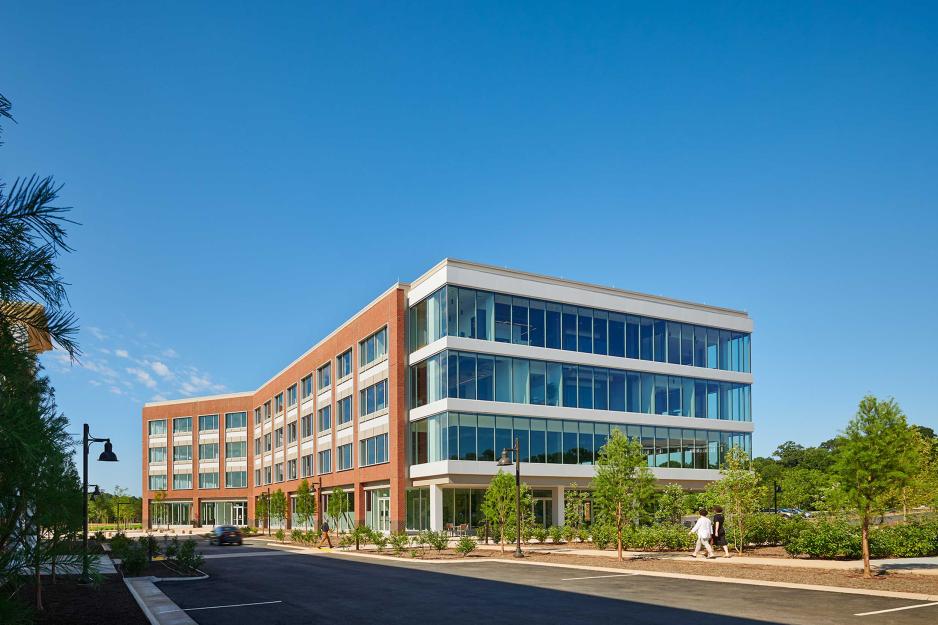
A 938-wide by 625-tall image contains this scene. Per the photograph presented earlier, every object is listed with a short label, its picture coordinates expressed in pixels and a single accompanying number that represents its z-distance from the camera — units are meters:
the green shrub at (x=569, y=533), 43.98
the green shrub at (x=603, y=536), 37.34
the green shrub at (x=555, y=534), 43.66
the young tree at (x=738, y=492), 30.73
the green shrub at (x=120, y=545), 30.59
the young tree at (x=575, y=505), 49.31
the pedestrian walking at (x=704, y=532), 28.78
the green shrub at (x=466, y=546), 36.28
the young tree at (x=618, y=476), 31.12
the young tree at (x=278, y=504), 74.31
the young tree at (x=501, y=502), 40.44
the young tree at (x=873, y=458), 21.03
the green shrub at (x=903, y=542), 26.64
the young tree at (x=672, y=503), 42.38
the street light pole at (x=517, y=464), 33.84
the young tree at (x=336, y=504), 55.09
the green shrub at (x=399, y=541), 39.84
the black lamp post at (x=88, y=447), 27.85
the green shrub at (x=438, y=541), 37.72
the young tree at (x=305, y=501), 64.38
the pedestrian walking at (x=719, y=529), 28.99
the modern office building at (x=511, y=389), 49.69
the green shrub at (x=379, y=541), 43.06
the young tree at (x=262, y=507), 78.64
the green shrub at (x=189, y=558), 28.80
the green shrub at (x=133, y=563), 28.11
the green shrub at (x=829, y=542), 26.61
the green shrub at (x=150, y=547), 33.19
